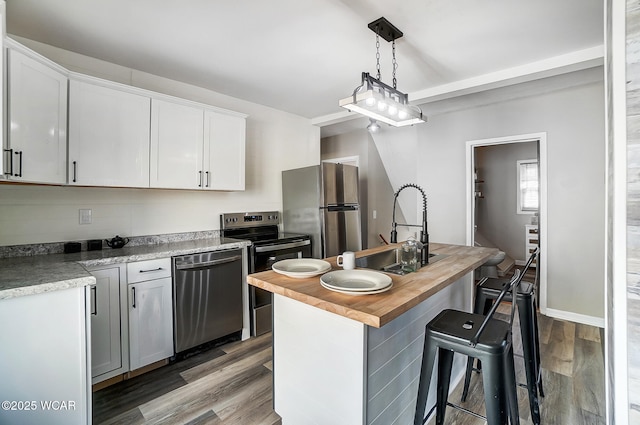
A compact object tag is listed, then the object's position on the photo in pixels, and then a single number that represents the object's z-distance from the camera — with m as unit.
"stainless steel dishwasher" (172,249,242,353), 2.45
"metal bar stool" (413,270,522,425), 1.27
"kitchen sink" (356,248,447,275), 1.84
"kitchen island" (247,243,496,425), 1.25
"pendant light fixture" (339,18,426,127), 1.76
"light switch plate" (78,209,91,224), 2.43
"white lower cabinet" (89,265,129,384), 2.03
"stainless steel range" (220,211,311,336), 2.99
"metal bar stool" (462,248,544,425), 1.72
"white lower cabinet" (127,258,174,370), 2.22
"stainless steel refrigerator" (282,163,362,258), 3.50
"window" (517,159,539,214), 5.31
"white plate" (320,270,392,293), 1.30
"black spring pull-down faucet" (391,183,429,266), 1.96
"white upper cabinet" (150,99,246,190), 2.60
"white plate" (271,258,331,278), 1.53
